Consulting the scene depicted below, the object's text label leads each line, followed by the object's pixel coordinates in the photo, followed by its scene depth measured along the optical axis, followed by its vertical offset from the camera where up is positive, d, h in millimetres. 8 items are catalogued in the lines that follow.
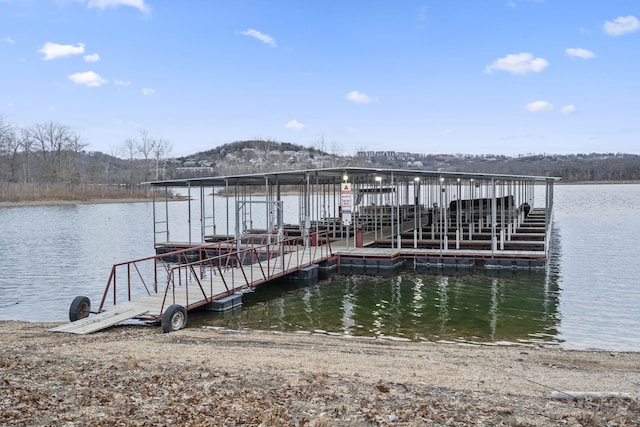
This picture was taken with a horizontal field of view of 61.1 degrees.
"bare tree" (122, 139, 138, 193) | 86750 +4243
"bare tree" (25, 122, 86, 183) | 84500 +6978
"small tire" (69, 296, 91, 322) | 10977 -2353
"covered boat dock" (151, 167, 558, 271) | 19109 -2001
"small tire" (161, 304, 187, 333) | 10469 -2475
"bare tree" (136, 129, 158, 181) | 101250 +7989
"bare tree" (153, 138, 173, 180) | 100625 +7535
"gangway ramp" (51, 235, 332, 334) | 10686 -2390
